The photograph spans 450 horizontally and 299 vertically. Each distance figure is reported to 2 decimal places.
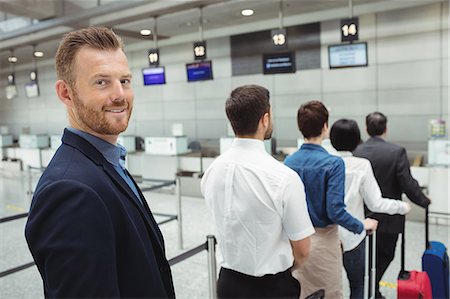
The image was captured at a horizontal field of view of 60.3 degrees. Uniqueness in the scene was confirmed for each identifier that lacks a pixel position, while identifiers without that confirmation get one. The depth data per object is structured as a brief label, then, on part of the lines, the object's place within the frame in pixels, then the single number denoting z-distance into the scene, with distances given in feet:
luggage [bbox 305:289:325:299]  5.94
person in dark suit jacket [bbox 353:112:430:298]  9.57
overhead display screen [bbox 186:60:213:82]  25.22
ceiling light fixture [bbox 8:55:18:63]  39.64
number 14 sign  19.83
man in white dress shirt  5.11
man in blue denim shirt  6.55
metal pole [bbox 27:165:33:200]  22.47
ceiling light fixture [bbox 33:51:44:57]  37.41
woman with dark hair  7.93
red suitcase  8.42
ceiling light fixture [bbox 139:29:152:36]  28.56
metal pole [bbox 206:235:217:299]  6.20
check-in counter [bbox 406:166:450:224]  18.52
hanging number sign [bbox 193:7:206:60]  24.73
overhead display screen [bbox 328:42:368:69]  20.15
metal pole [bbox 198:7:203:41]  22.50
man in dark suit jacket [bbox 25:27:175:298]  2.67
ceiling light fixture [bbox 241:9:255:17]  23.79
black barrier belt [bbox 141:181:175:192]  15.40
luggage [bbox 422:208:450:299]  9.64
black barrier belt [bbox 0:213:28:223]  10.02
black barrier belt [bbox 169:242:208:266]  6.03
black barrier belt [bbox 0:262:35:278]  8.99
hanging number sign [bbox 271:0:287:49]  21.85
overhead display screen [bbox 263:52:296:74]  21.82
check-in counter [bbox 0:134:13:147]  44.59
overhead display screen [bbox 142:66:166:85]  27.07
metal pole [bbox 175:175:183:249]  15.83
